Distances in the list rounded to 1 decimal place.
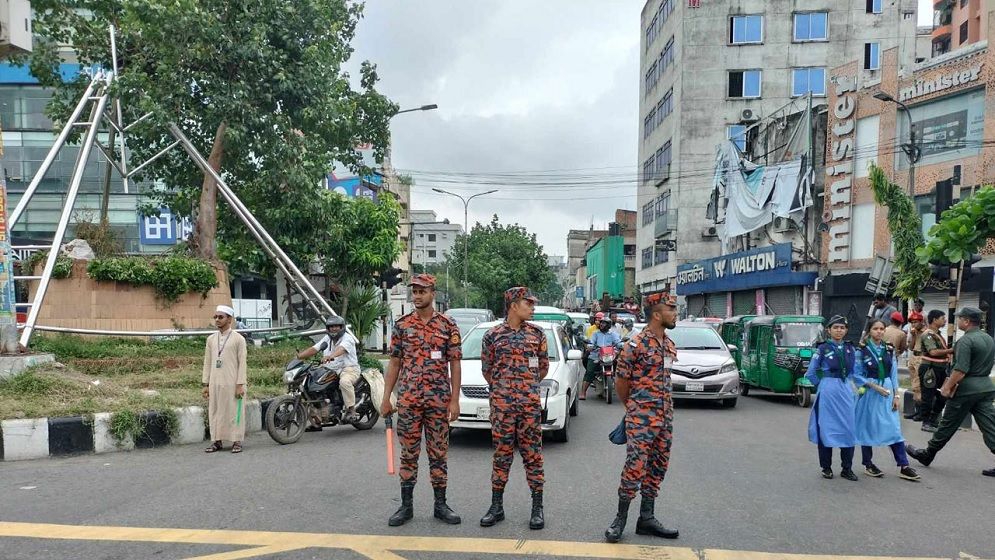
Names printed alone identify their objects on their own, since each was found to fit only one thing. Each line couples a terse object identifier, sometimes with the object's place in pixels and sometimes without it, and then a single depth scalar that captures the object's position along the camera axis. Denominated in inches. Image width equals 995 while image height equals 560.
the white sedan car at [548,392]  318.0
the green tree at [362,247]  941.8
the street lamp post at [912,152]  833.4
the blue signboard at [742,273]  1192.2
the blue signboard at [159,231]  1464.1
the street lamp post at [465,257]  2170.8
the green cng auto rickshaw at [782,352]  507.5
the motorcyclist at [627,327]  590.6
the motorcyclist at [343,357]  341.7
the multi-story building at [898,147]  875.4
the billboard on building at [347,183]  1594.5
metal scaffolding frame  415.8
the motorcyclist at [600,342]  529.0
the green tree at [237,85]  516.1
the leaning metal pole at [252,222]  544.4
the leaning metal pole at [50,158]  420.8
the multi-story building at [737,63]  1614.2
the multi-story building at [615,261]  2731.3
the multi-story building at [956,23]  1744.6
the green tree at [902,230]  685.9
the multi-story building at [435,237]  5137.8
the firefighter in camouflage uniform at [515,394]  195.0
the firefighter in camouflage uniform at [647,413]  186.1
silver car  472.4
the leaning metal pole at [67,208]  388.5
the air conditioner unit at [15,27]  338.3
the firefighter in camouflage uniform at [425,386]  197.8
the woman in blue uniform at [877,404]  262.1
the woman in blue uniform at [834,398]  259.9
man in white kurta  301.1
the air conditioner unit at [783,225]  1262.1
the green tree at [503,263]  2258.9
